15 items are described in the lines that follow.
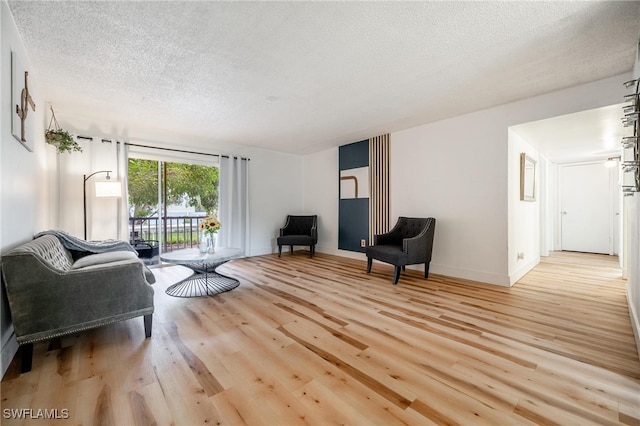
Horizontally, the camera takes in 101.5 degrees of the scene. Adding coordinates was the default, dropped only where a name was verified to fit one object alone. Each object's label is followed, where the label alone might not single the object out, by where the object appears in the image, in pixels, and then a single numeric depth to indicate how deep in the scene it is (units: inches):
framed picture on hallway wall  148.6
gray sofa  62.9
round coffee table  117.8
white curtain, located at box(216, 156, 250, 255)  202.1
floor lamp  138.4
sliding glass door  178.2
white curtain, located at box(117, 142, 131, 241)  156.6
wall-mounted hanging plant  124.0
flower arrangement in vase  132.9
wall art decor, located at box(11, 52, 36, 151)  72.4
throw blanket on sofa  101.1
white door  214.8
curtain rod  150.1
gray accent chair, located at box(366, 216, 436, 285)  135.0
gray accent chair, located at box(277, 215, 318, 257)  207.9
